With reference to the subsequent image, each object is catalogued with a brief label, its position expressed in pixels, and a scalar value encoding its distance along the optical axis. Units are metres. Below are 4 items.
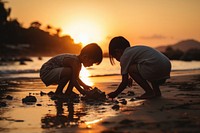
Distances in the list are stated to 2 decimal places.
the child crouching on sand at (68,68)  6.35
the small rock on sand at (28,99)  6.01
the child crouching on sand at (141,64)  6.00
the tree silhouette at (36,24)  140.75
